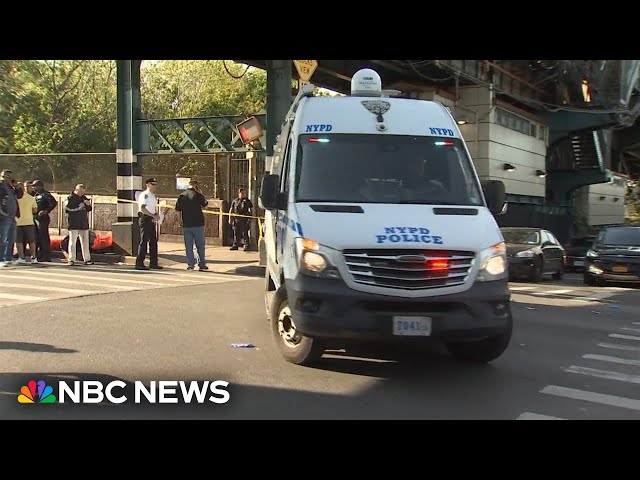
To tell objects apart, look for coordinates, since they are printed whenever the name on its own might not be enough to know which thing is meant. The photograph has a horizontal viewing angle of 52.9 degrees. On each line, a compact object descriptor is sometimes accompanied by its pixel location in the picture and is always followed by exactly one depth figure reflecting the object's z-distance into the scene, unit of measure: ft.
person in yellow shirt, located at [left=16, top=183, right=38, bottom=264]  49.03
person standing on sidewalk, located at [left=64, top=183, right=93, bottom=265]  48.06
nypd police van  18.67
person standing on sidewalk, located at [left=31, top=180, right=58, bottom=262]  51.31
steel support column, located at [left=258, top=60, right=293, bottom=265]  49.06
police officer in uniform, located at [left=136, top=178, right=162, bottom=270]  47.39
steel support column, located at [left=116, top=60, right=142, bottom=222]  54.29
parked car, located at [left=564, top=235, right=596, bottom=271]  68.59
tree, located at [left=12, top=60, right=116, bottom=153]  108.37
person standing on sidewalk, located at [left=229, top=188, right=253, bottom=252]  65.05
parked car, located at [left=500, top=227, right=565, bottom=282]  52.47
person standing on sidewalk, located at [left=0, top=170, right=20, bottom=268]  45.65
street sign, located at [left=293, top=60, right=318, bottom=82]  47.47
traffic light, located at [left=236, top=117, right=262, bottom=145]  50.70
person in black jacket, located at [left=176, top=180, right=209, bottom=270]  48.14
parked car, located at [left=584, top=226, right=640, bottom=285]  50.78
